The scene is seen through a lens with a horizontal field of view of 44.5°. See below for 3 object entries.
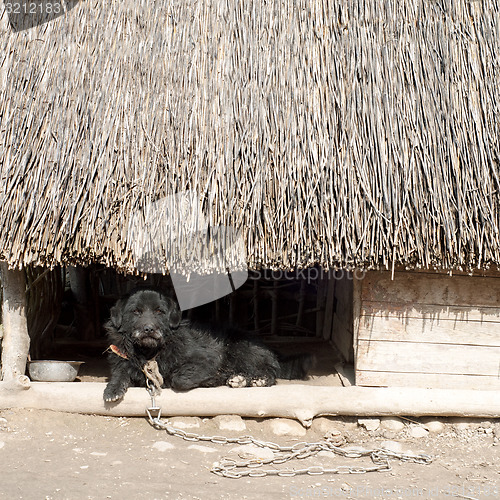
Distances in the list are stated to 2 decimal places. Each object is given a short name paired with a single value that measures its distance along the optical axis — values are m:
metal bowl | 4.67
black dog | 4.52
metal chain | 3.85
